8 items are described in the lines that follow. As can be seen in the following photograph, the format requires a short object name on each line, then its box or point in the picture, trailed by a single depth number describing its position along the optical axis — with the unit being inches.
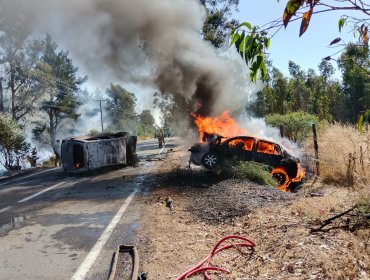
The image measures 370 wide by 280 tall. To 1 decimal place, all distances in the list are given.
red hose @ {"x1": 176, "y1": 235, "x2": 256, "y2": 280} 180.7
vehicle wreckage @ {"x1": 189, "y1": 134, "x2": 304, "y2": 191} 465.7
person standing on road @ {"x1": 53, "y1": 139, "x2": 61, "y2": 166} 916.5
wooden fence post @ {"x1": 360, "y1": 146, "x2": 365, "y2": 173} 363.9
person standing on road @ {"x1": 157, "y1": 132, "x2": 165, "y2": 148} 1308.7
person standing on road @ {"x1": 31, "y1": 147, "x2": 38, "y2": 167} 994.7
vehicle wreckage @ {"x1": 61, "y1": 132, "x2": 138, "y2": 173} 609.3
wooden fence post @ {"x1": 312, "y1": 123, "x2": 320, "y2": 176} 461.8
